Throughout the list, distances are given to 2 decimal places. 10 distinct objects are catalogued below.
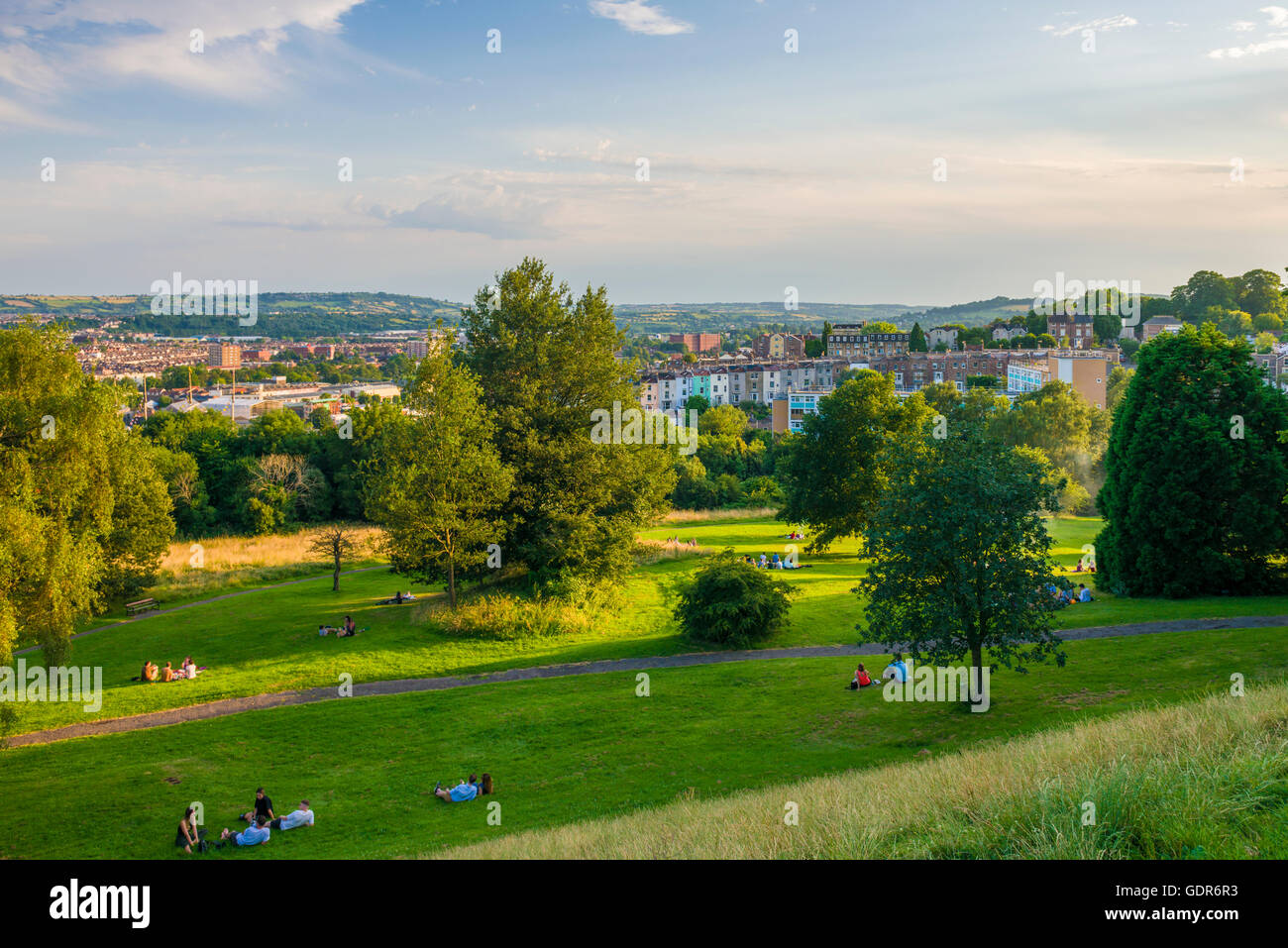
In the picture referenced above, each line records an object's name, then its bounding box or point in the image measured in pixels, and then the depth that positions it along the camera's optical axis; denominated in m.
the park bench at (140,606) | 39.62
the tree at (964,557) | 20.42
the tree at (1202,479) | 32.69
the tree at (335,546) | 42.84
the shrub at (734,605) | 30.97
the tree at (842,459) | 51.00
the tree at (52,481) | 21.62
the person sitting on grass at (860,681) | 24.66
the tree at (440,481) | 34.91
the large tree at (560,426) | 37.81
